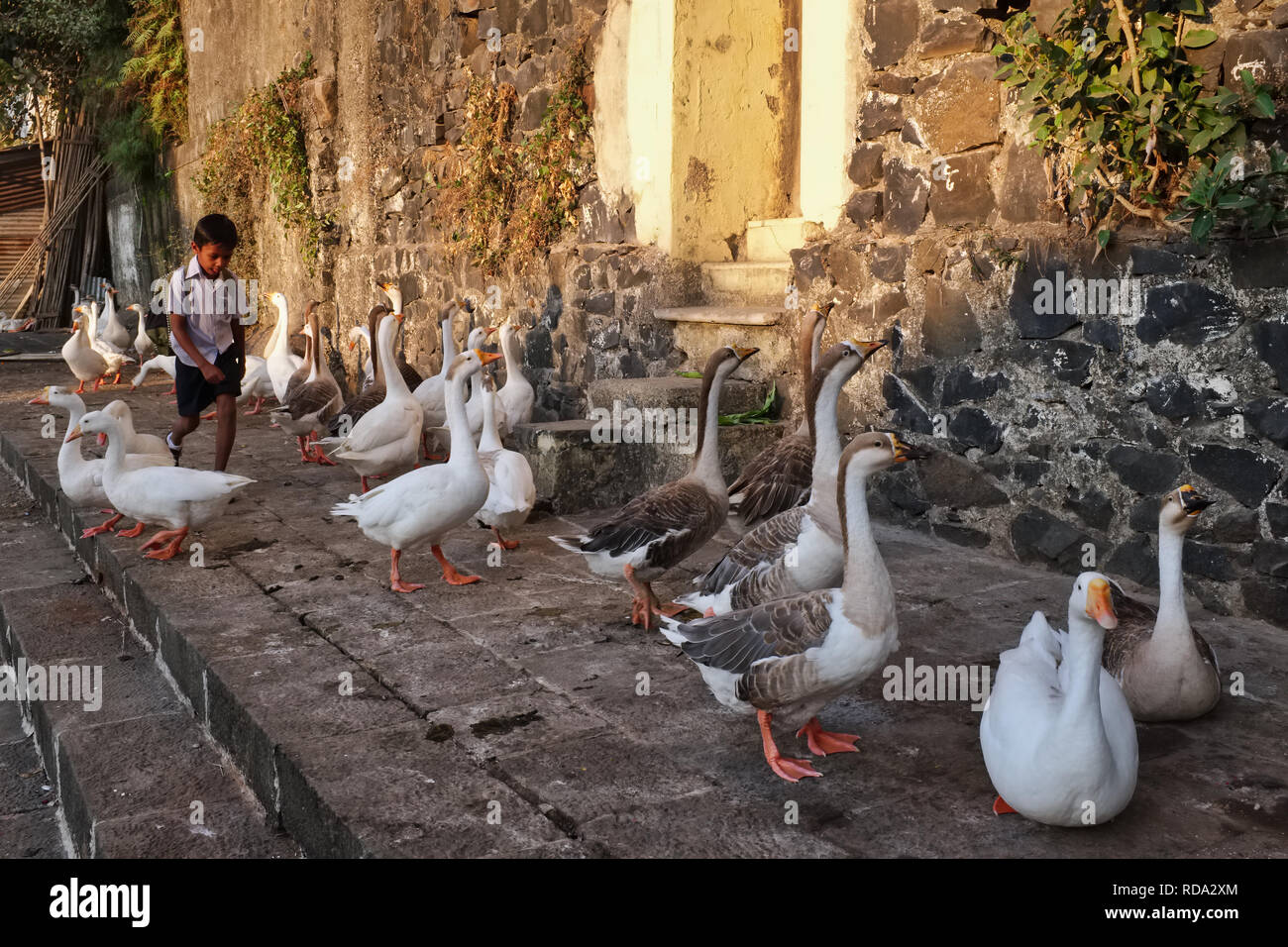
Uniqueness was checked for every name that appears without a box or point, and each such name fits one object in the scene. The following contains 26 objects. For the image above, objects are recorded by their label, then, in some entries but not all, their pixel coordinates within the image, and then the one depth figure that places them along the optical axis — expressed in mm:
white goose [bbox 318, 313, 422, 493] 7465
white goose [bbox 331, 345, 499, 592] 5484
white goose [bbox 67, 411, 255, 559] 6094
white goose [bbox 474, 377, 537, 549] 6074
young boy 7320
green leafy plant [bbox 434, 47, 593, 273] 8656
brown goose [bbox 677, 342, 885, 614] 4223
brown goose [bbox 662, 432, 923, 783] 3387
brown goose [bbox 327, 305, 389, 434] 8695
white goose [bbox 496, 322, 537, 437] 8406
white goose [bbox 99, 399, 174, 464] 6977
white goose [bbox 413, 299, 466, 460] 8820
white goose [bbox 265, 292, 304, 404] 10977
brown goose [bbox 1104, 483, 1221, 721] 3613
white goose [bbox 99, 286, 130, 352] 14625
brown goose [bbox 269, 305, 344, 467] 8898
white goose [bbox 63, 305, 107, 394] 12406
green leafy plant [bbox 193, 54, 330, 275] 13602
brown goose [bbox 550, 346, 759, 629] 4852
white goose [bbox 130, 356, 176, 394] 12133
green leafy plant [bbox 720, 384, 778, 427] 6930
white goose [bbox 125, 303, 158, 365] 15359
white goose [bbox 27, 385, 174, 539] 7145
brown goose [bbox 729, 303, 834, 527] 5430
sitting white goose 2943
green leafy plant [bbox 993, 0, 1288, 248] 4344
